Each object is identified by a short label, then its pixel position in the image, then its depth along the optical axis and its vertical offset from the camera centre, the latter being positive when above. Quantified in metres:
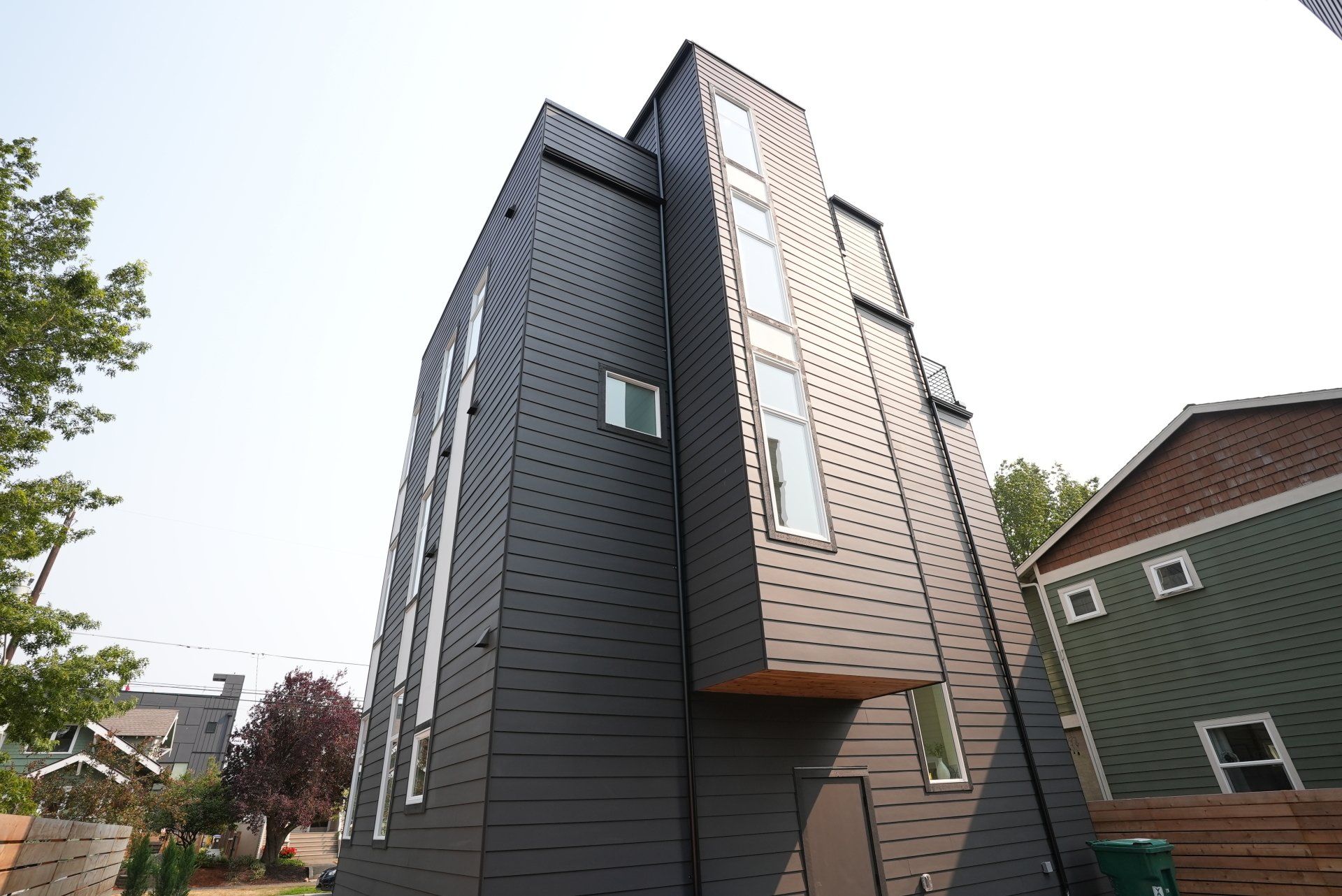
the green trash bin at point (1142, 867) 7.16 -1.24
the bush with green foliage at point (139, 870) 14.09 -1.37
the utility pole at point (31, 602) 10.02 +2.95
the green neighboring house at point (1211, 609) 10.11 +2.23
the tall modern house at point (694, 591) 5.68 +1.76
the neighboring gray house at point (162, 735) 25.02 +3.31
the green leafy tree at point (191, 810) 24.34 -0.36
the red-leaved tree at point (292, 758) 25.27 +1.36
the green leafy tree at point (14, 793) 9.17 +0.22
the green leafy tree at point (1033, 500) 30.69 +11.14
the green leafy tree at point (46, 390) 9.58 +6.26
